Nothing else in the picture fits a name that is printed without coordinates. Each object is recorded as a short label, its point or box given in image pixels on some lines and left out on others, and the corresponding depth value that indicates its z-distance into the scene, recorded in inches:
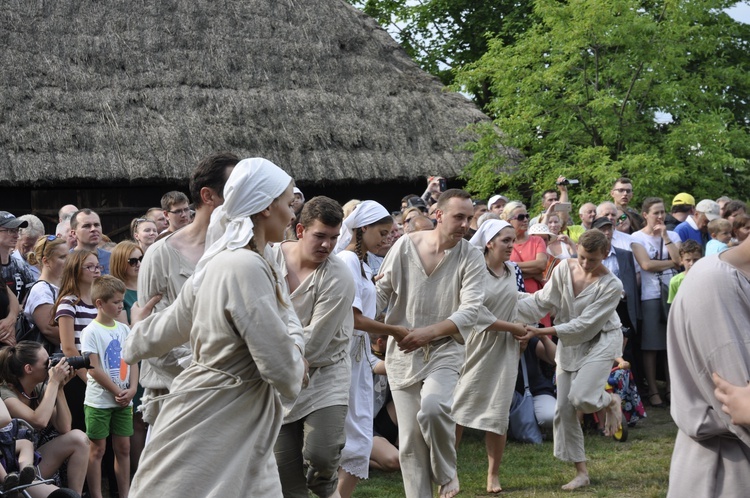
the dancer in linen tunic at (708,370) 132.2
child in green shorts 293.0
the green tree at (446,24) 1142.3
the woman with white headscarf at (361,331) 259.6
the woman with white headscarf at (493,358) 322.0
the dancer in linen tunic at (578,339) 327.6
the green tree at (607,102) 573.6
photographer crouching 261.1
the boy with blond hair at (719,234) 461.7
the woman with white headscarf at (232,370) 153.9
